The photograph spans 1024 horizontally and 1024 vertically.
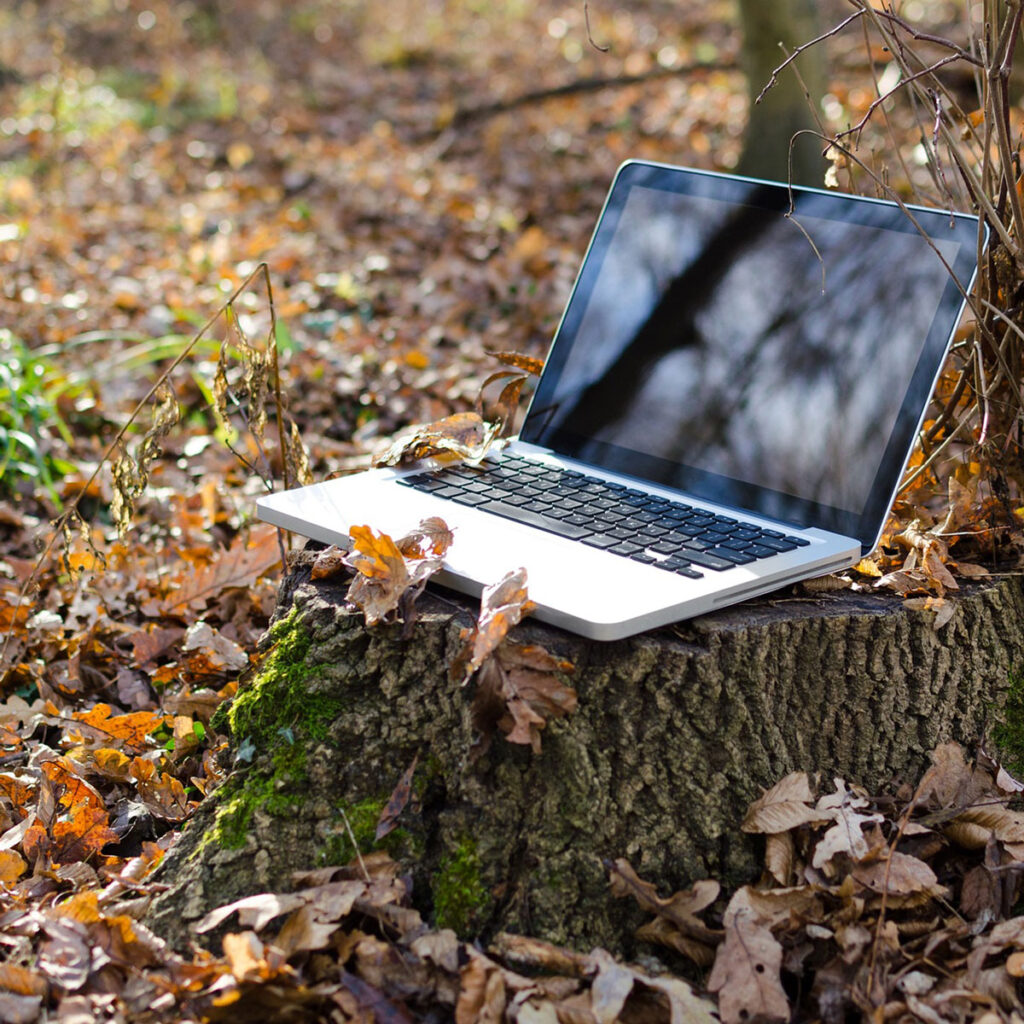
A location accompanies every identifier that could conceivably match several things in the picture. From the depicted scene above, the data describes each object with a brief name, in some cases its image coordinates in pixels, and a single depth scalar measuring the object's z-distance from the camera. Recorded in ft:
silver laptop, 4.98
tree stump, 4.88
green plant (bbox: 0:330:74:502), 6.82
